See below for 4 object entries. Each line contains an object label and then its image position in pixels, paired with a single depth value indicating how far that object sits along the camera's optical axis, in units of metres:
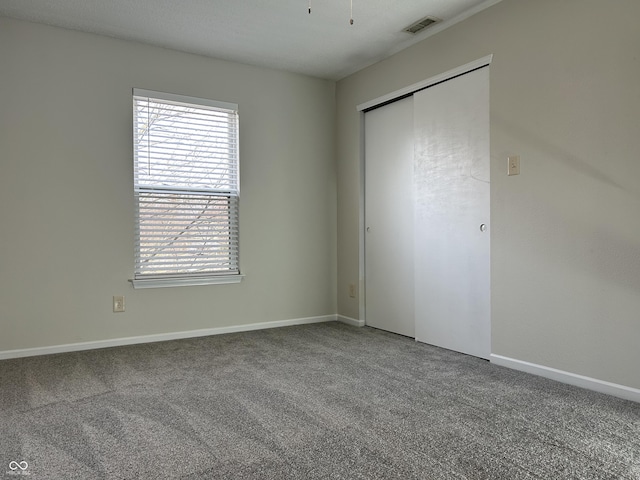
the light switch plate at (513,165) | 2.87
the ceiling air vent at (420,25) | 3.22
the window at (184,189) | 3.65
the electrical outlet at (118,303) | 3.52
